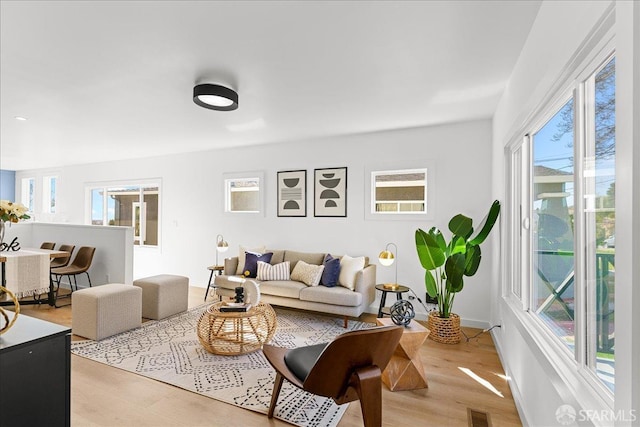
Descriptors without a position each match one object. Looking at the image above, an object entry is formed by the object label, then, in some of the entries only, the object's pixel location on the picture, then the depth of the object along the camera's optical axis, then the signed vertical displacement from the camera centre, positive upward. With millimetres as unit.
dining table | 3561 -699
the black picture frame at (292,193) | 4980 +355
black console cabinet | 1153 -628
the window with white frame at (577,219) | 1228 +3
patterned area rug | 2234 -1327
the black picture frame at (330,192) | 4695 +360
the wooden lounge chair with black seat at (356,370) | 1627 -821
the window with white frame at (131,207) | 6469 +128
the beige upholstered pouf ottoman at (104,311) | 3275 -1046
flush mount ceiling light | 2777 +1055
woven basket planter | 3384 -1198
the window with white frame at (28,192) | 8200 +512
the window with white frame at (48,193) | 7934 +474
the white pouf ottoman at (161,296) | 3961 -1050
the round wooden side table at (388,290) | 3738 -858
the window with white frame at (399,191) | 4273 +354
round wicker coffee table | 3000 -1152
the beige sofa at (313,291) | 3727 -946
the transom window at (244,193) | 5383 +388
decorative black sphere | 2576 -781
